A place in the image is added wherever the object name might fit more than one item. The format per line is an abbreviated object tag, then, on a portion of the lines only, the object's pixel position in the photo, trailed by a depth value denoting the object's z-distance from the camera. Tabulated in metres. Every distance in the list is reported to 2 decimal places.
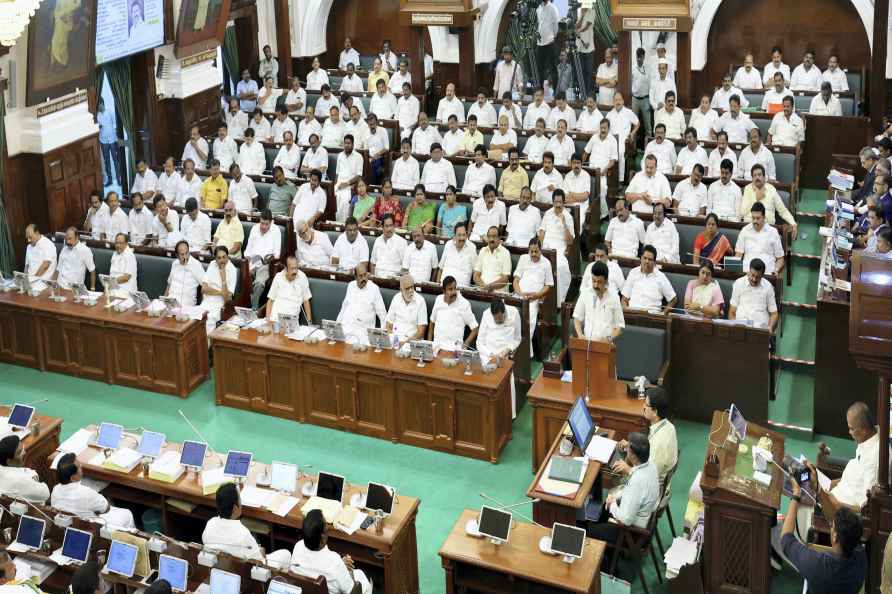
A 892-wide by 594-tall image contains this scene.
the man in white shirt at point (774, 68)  16.73
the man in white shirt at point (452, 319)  9.67
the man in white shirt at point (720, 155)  12.91
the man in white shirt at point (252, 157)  14.48
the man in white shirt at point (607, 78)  16.77
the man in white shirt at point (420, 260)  11.00
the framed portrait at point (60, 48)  11.95
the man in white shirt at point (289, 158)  14.33
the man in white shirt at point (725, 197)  11.87
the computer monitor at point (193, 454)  7.64
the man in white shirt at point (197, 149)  14.52
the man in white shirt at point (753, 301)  9.47
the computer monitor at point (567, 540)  6.38
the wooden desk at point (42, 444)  8.20
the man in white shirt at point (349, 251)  11.34
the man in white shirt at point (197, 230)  12.13
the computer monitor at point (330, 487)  7.19
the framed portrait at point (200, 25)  15.21
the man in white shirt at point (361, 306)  10.08
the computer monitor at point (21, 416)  8.28
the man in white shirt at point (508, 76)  17.67
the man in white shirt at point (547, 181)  12.62
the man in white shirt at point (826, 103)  14.76
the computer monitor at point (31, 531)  6.89
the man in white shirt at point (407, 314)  9.86
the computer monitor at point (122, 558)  6.54
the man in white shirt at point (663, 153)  13.38
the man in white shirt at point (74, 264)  11.55
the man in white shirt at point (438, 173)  13.40
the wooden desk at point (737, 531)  6.40
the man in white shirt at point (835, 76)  16.23
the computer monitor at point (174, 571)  6.39
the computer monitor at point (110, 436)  7.98
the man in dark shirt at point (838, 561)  5.72
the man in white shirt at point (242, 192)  13.17
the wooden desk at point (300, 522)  6.93
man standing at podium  9.15
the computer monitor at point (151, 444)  7.82
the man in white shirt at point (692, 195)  11.98
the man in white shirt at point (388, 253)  11.17
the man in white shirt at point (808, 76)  16.41
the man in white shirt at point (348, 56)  19.62
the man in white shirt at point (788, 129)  14.03
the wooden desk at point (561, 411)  8.20
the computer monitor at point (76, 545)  6.74
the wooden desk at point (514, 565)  6.35
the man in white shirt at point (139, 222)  12.34
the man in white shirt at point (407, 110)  16.52
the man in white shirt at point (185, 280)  10.97
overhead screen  13.52
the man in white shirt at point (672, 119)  14.85
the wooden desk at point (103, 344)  10.27
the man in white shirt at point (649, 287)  9.80
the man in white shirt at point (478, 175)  13.10
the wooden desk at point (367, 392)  8.95
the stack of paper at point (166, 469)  7.64
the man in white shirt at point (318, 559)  6.20
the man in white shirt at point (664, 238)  11.01
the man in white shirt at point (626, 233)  11.18
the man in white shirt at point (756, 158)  12.80
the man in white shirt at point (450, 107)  16.06
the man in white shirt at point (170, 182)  13.43
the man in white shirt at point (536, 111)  15.31
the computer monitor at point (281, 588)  6.01
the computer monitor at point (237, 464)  7.43
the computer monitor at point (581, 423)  7.42
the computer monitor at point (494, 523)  6.55
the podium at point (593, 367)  8.33
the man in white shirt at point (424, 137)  14.64
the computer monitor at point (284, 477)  7.34
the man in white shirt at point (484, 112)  15.73
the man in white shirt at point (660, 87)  16.11
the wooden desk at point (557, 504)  7.06
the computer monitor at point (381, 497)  6.98
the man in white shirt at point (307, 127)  15.35
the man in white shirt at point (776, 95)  15.25
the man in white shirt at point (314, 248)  11.46
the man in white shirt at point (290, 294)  10.41
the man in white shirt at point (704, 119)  14.54
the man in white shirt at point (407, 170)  13.71
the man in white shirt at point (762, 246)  10.62
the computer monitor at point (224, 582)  6.13
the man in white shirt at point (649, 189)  12.38
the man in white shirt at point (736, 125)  14.38
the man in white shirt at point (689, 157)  13.15
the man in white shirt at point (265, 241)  11.62
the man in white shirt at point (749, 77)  16.67
